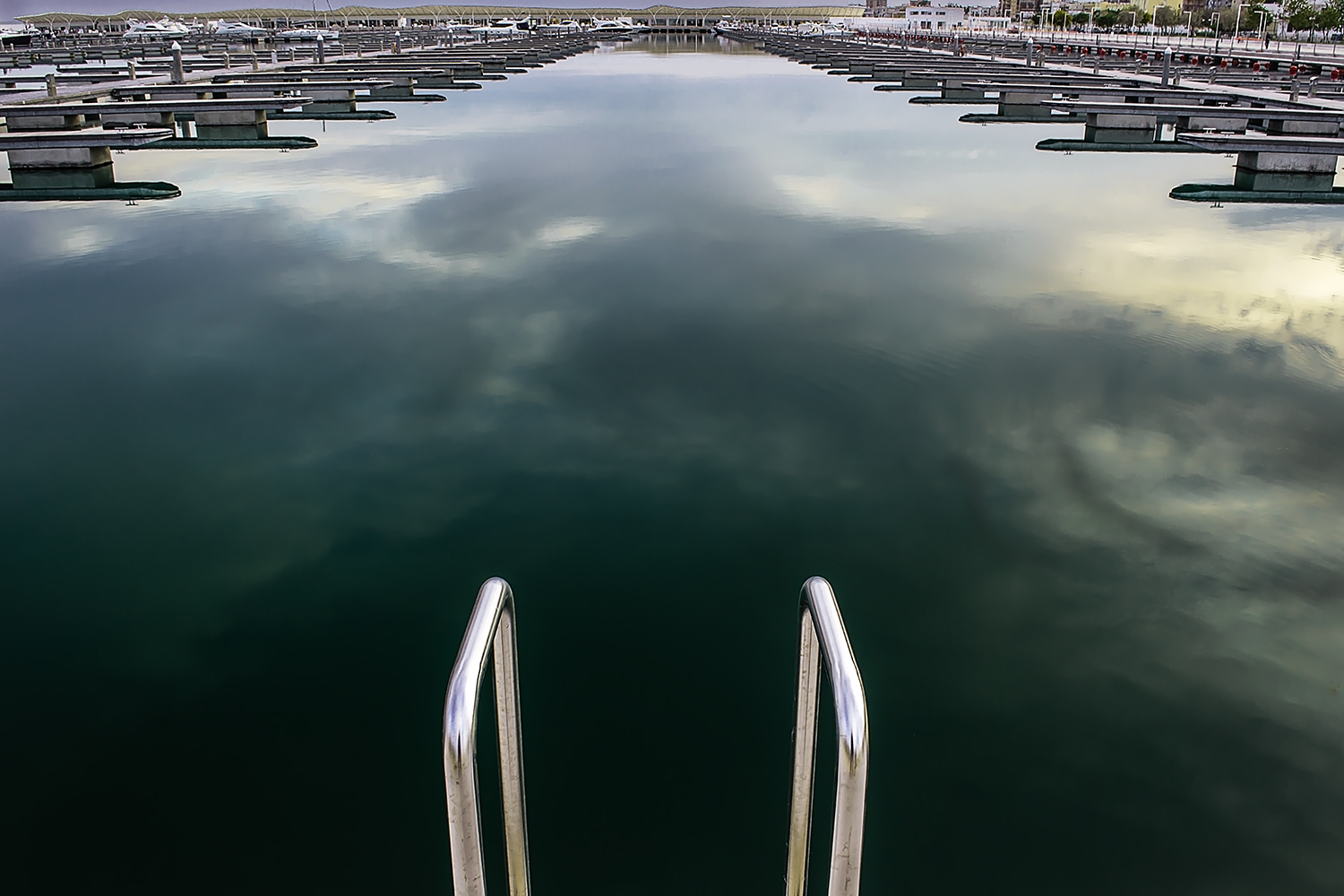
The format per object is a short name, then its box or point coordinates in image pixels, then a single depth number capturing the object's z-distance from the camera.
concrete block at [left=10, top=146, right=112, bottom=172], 11.82
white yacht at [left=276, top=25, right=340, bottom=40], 48.25
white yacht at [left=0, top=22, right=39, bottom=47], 42.66
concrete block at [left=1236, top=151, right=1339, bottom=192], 11.35
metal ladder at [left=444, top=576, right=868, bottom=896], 1.51
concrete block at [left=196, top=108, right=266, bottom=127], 15.55
